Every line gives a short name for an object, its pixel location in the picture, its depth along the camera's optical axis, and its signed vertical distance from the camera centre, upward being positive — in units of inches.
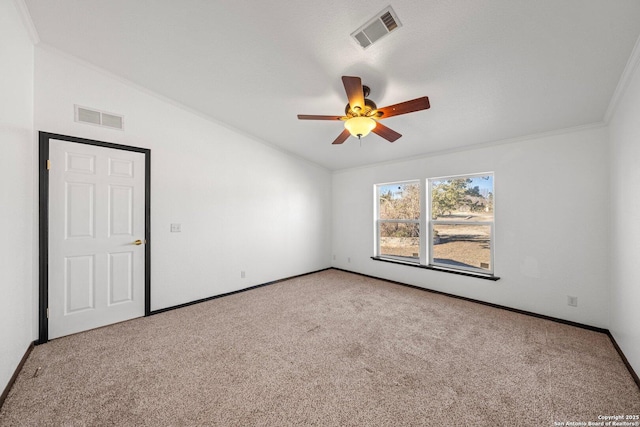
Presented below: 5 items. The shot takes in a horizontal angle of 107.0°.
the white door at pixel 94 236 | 100.5 -10.6
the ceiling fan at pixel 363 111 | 76.5 +36.7
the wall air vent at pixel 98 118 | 105.8 +44.5
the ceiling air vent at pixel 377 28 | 66.5 +55.5
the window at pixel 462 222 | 140.0 -5.8
